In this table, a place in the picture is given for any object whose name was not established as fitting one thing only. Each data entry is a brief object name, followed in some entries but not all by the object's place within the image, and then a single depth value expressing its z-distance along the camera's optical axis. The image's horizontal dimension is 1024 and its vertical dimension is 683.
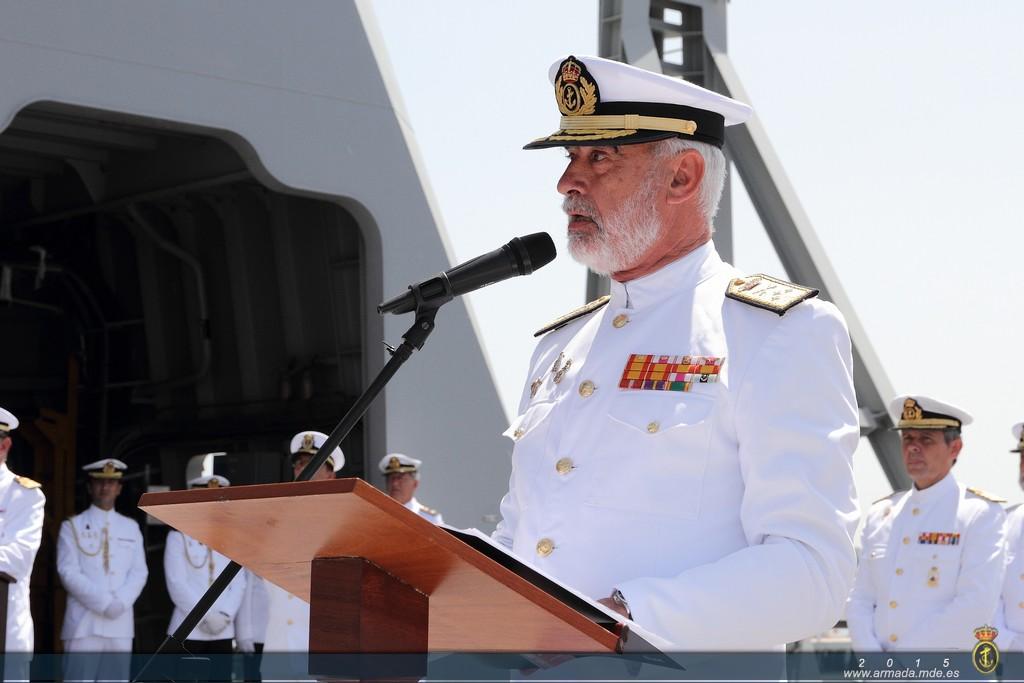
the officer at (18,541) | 13.07
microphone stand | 4.21
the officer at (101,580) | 16.19
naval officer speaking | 3.59
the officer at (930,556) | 11.92
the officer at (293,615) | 14.69
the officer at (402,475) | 14.09
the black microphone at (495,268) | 4.33
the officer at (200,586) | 16.62
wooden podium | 2.83
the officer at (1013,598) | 12.05
